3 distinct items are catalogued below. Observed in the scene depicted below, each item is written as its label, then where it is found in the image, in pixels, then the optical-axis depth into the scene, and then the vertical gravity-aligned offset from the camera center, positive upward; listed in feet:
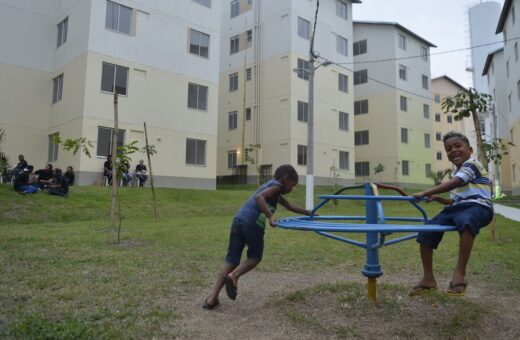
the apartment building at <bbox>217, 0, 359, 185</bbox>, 102.47 +26.17
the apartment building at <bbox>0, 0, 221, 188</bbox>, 71.56 +19.61
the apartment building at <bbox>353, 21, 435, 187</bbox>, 128.77 +28.00
